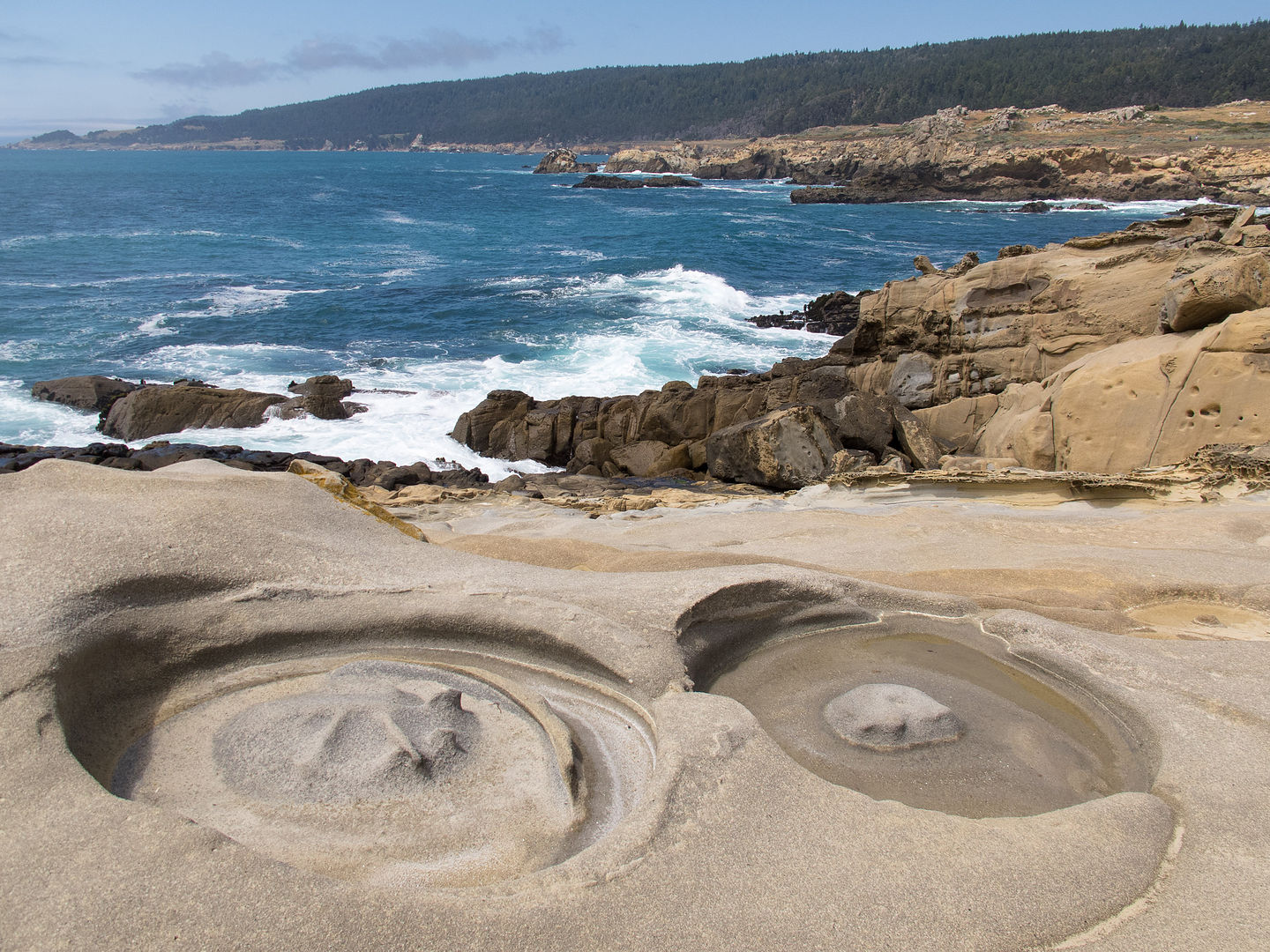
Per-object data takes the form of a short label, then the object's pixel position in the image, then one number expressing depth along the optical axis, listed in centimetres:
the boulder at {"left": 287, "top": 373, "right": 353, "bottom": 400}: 1566
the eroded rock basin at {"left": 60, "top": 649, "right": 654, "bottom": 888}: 272
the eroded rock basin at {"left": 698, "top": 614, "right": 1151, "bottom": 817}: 321
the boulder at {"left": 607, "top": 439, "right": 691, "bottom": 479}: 1213
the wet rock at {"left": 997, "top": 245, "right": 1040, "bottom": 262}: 1257
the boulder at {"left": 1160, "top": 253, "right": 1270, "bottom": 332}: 784
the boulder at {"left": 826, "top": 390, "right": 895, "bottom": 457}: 1091
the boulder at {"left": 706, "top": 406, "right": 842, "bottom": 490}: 1020
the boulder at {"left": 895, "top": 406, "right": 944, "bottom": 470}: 1034
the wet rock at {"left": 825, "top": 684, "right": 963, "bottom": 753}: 344
